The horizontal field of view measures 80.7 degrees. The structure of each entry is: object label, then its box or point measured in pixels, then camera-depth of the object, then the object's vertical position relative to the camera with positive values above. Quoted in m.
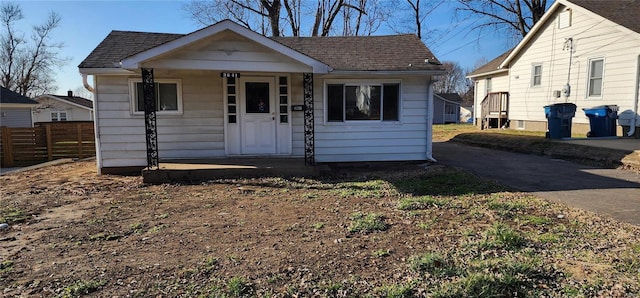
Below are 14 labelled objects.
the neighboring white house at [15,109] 24.50 +0.49
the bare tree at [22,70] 42.81 +5.37
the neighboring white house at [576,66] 12.38 +1.94
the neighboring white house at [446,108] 45.75 +1.00
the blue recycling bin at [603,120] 12.09 -0.14
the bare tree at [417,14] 30.62 +8.28
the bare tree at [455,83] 70.38 +6.04
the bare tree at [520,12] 24.59 +7.01
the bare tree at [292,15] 25.20 +6.85
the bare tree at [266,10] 23.92 +6.90
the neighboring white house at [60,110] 38.97 +0.65
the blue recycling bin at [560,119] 11.98 -0.11
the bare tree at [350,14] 26.25 +7.29
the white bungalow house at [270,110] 8.66 +0.15
